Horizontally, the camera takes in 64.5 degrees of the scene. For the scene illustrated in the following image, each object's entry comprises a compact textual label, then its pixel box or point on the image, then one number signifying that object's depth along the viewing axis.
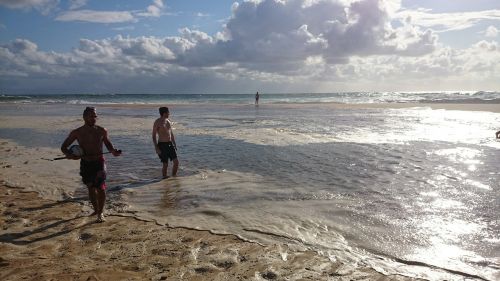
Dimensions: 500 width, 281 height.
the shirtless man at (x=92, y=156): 6.67
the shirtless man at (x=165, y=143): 9.98
